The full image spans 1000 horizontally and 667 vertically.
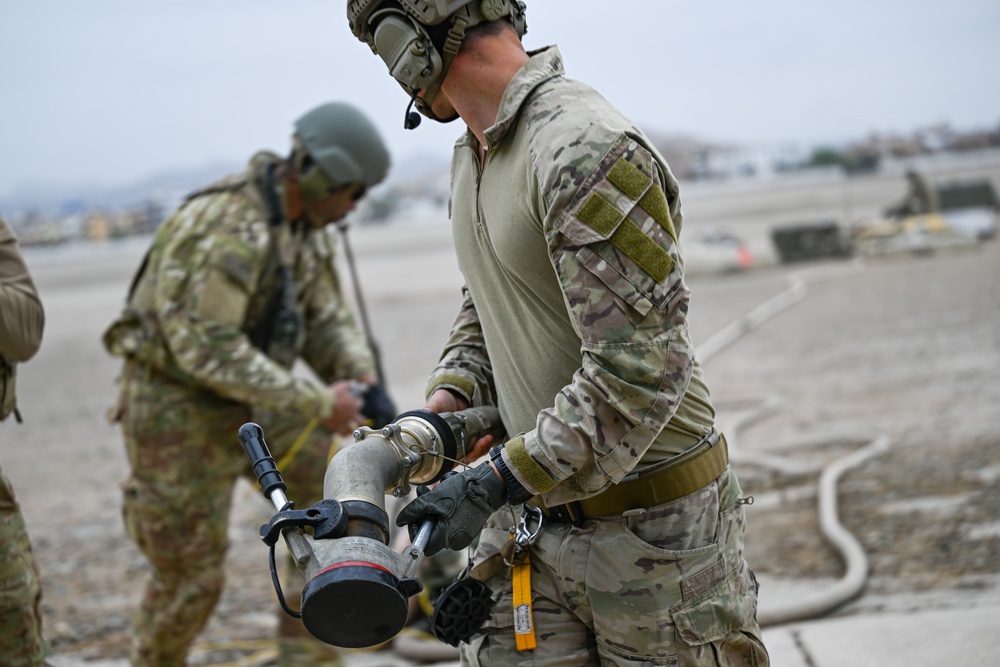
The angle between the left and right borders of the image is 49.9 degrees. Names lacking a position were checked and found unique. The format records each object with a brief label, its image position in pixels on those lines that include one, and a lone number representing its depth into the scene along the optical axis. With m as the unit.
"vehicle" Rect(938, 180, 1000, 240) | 19.44
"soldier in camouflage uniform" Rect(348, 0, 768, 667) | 1.96
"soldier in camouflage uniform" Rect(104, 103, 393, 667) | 4.02
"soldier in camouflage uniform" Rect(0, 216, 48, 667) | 3.06
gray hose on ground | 4.00
